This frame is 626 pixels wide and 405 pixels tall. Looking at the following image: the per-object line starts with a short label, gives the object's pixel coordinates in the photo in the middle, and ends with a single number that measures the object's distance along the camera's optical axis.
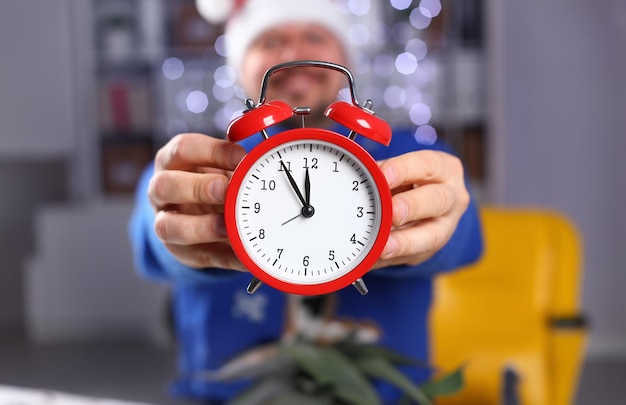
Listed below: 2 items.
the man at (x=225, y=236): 0.56
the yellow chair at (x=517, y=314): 1.83
